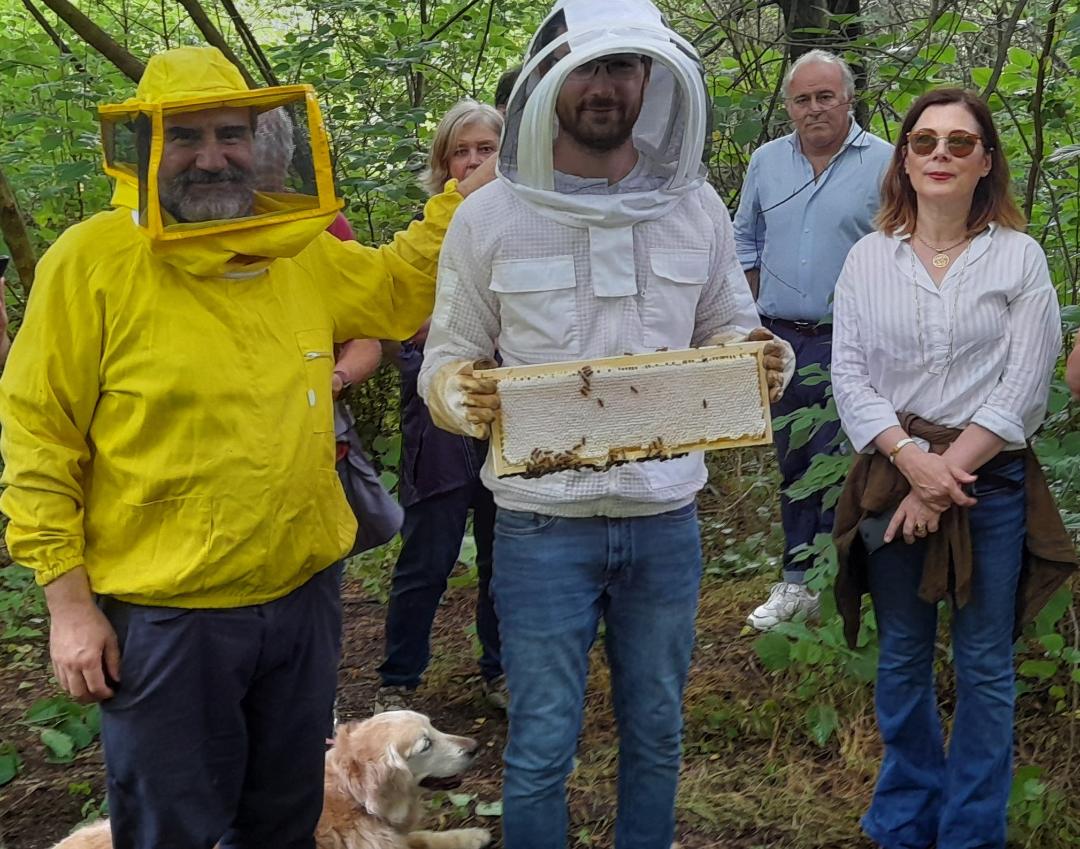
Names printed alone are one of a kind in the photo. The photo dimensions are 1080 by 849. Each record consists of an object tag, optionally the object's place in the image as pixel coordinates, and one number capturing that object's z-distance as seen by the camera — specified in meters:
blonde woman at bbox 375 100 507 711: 3.73
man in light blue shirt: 4.45
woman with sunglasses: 2.74
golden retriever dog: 2.94
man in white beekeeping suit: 2.30
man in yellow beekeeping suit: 2.05
